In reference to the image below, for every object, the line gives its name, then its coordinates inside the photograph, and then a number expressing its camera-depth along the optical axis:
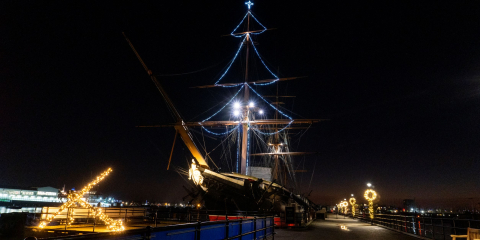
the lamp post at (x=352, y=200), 48.53
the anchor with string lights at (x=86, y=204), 14.18
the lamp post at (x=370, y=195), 30.29
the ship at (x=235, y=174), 22.45
